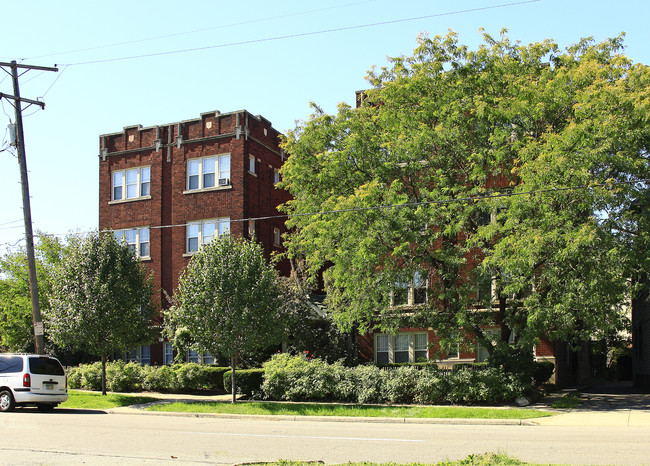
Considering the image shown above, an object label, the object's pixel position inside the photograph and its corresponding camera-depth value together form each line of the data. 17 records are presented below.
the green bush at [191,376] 25.67
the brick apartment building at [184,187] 30.80
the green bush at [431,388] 20.42
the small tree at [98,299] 23.59
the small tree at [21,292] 30.53
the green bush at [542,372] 23.98
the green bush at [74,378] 28.43
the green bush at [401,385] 20.81
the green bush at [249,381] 23.72
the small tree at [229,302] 21.41
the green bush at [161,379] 26.16
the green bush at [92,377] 27.31
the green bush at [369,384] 21.12
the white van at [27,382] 20.19
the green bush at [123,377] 26.25
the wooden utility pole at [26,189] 23.38
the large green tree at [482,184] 18.31
